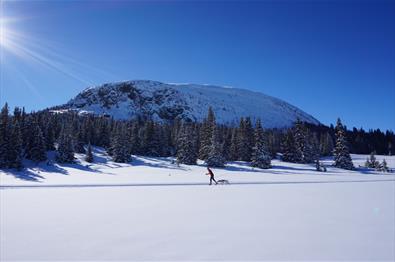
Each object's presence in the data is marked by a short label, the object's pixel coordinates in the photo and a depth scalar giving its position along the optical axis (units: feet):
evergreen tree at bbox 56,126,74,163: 187.32
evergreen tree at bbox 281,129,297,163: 232.32
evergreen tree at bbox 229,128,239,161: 224.74
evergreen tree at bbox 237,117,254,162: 222.89
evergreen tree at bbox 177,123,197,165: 197.98
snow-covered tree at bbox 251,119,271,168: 193.06
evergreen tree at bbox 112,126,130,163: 207.92
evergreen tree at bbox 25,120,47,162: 177.99
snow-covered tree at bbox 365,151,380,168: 218.18
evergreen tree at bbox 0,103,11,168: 152.69
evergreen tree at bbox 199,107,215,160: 208.37
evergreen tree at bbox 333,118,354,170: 208.30
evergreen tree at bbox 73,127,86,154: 238.85
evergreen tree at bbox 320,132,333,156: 332.31
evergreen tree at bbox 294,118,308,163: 227.40
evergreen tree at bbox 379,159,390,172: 199.91
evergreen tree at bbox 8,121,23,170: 152.15
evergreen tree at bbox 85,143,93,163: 202.39
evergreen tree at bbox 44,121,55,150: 225.35
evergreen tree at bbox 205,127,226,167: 186.39
